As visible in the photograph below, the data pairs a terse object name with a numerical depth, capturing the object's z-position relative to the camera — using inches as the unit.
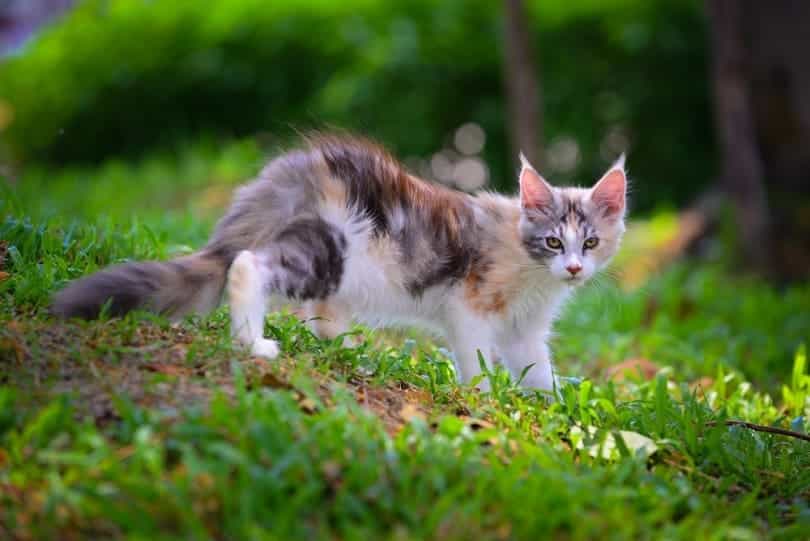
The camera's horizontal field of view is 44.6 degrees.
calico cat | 145.6
